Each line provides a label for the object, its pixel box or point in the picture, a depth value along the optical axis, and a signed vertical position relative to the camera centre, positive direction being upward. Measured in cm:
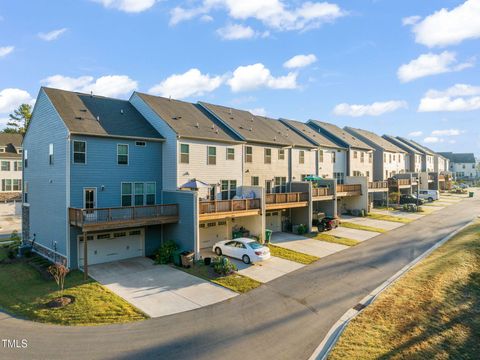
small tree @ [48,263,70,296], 1642 -515
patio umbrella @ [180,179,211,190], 2228 -48
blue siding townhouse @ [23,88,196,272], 1995 -37
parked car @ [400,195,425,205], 4903 -358
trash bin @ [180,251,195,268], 2011 -511
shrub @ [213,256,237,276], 1872 -526
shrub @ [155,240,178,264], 2130 -508
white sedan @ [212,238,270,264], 2084 -491
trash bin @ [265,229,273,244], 2622 -482
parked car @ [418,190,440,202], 5512 -323
